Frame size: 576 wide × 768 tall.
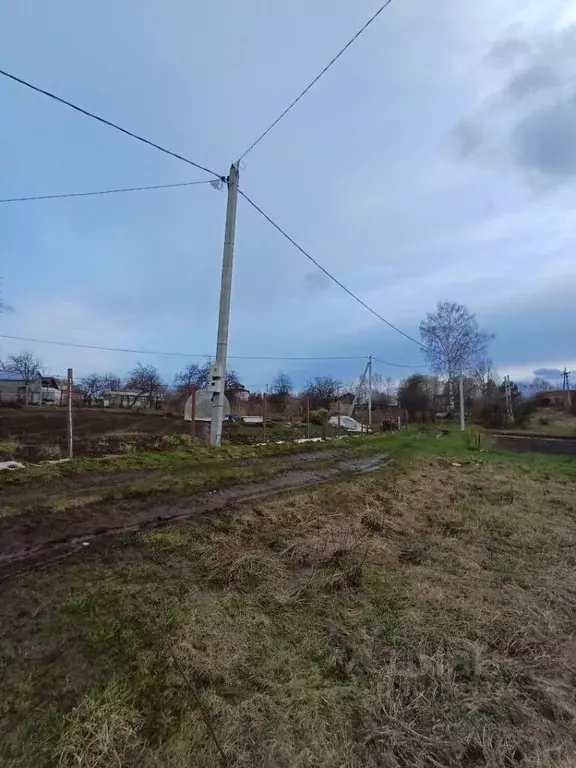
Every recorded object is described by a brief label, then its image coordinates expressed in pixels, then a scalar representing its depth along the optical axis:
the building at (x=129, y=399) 41.94
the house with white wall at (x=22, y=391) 38.48
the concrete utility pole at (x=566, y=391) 51.51
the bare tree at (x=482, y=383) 50.42
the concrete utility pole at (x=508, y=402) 42.25
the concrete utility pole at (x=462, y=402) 31.48
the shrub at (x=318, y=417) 26.86
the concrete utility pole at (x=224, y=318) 10.54
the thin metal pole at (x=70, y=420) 8.25
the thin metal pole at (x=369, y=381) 32.01
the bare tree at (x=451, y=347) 38.12
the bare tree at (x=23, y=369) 48.57
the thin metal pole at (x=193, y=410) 11.48
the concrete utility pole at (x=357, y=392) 39.03
